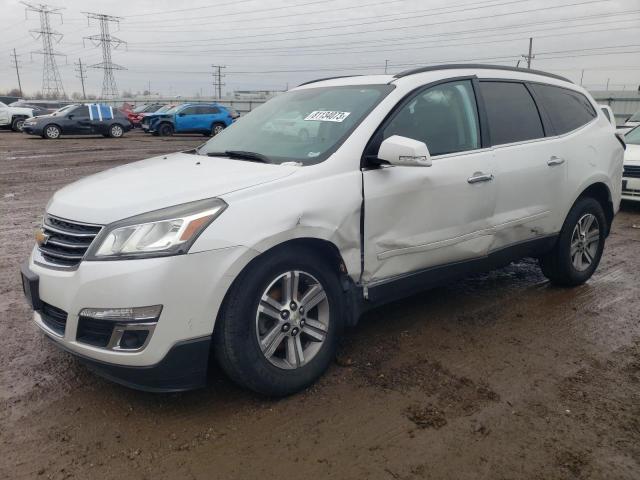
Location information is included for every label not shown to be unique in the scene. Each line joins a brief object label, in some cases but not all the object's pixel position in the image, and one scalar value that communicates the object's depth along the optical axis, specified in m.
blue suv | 26.17
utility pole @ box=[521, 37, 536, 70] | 47.90
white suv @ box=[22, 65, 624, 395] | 2.61
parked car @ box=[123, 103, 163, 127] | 30.78
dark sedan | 22.30
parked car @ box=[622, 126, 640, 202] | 8.57
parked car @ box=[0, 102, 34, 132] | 26.41
